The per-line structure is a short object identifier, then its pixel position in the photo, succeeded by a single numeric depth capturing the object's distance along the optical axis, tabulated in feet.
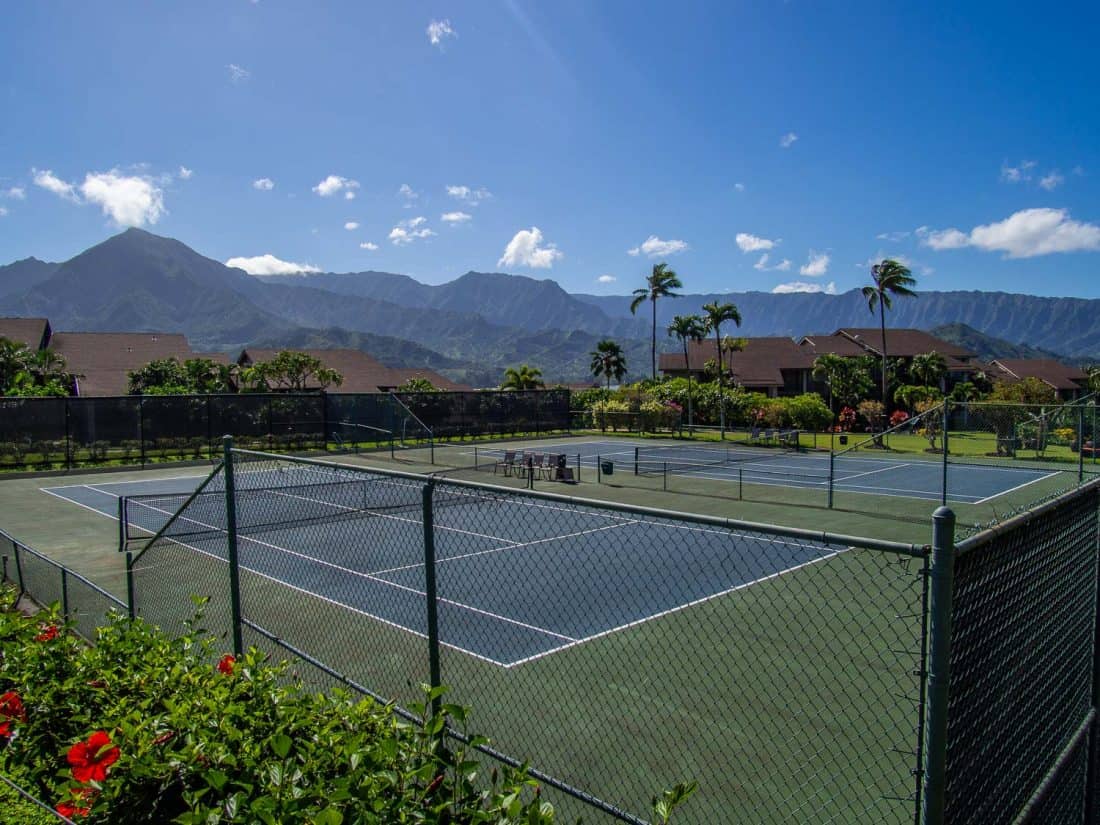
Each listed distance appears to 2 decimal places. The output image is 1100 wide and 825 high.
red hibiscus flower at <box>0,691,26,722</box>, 12.09
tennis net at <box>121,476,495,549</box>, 52.70
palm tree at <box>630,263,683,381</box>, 203.31
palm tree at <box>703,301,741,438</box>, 180.86
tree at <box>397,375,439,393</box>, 208.10
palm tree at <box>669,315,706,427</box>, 200.13
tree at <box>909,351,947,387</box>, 210.59
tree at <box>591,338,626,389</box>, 246.88
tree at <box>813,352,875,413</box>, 205.36
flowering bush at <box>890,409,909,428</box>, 173.88
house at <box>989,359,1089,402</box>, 280.10
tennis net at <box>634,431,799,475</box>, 105.09
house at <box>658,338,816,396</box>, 263.96
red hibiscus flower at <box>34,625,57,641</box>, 15.04
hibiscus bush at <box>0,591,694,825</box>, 8.41
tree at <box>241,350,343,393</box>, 173.99
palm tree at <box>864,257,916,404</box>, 193.47
